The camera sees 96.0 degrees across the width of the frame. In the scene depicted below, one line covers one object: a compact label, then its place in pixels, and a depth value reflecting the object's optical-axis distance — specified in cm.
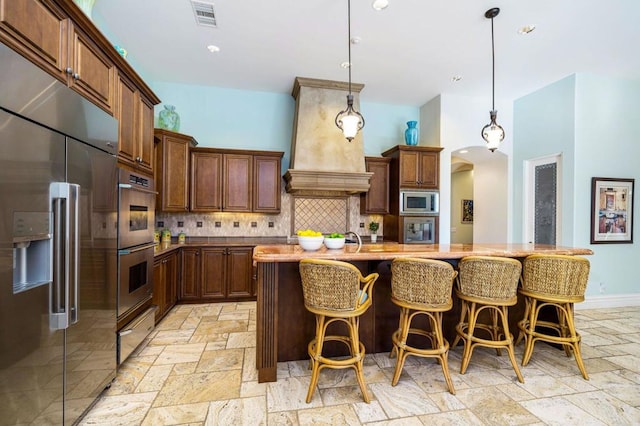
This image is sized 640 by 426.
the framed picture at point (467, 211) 782
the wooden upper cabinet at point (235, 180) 454
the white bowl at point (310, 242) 241
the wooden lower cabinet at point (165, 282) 336
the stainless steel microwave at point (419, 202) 489
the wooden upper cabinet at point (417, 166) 490
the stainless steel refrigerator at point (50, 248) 128
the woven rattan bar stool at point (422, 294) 213
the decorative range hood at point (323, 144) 453
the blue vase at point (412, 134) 504
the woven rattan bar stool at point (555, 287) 240
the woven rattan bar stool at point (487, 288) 228
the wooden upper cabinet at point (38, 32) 137
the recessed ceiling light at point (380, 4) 277
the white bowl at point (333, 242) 253
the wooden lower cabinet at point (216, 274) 426
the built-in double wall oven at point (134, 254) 232
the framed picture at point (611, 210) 424
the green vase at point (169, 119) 428
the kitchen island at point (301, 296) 227
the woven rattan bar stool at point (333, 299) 199
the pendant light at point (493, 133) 324
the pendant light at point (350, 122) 275
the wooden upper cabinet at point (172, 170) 413
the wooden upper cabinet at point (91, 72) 188
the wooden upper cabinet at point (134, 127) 247
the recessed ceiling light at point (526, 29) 317
